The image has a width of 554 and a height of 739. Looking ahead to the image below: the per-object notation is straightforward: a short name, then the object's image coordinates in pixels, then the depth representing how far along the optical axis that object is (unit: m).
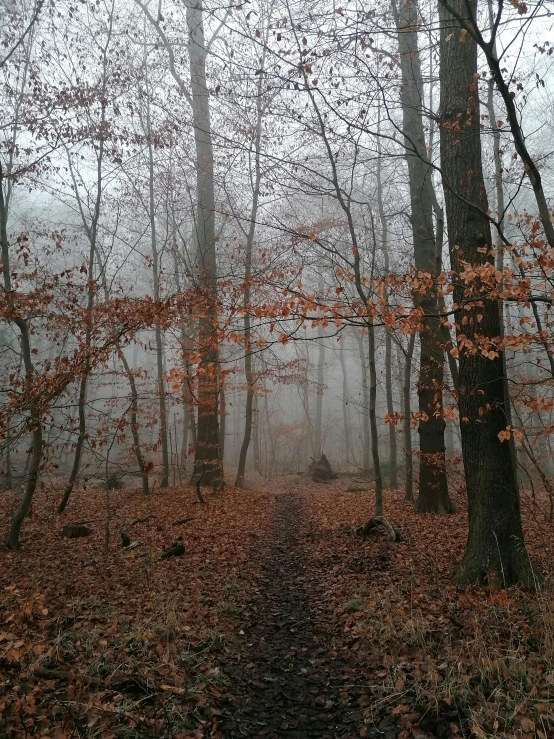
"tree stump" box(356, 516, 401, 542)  7.64
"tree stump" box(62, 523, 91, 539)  8.71
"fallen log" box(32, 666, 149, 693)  3.70
